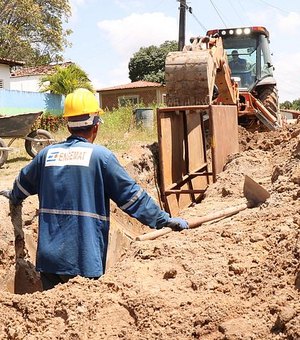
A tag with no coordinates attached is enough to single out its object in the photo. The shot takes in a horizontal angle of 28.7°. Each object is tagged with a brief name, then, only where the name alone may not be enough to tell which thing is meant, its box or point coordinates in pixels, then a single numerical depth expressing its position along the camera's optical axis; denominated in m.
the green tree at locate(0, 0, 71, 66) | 32.12
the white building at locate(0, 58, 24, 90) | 28.59
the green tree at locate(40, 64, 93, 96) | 26.88
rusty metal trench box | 9.20
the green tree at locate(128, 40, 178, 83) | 45.62
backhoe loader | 9.01
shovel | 5.04
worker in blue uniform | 4.12
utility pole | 22.39
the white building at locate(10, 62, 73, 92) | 35.41
